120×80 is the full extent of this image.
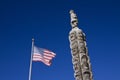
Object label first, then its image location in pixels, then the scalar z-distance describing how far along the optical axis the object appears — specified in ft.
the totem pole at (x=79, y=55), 33.93
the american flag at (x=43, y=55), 55.07
